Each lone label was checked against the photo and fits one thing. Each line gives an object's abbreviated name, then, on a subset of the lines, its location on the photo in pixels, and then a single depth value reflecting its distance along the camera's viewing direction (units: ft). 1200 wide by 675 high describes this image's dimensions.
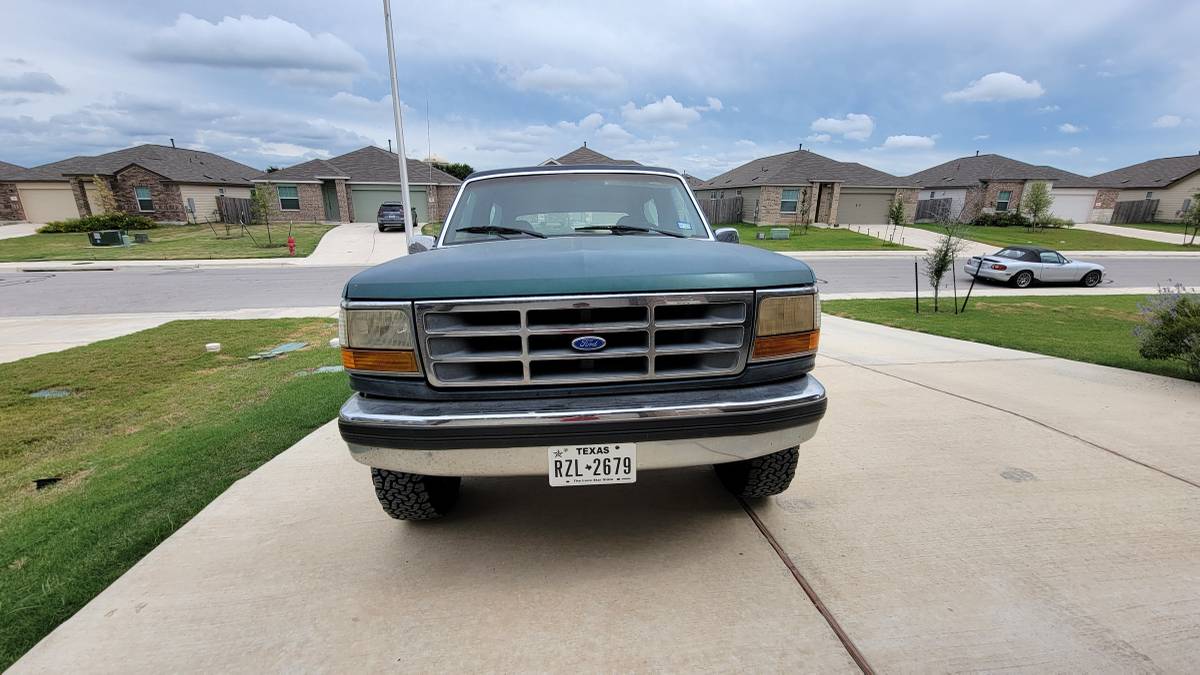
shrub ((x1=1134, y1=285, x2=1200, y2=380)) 15.51
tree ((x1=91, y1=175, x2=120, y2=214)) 93.71
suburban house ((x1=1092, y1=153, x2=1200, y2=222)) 120.26
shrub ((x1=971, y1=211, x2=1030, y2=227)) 109.91
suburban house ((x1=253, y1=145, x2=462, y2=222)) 103.19
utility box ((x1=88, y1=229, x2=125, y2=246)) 76.23
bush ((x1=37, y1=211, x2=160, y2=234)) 92.38
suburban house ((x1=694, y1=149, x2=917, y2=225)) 107.55
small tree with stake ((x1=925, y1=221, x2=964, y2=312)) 30.91
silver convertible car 46.85
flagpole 35.81
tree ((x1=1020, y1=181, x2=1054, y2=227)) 100.58
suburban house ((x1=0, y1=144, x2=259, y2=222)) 100.48
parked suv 88.33
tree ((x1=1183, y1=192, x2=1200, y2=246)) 85.68
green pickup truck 6.59
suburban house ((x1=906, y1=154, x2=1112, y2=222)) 116.57
